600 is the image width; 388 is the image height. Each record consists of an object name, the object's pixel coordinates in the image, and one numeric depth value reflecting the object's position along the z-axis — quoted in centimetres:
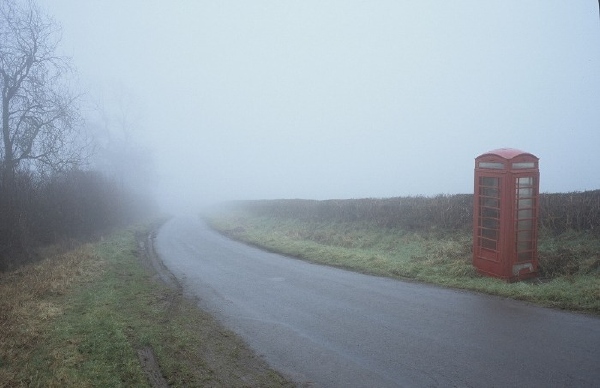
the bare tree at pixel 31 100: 1475
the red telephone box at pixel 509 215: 884
